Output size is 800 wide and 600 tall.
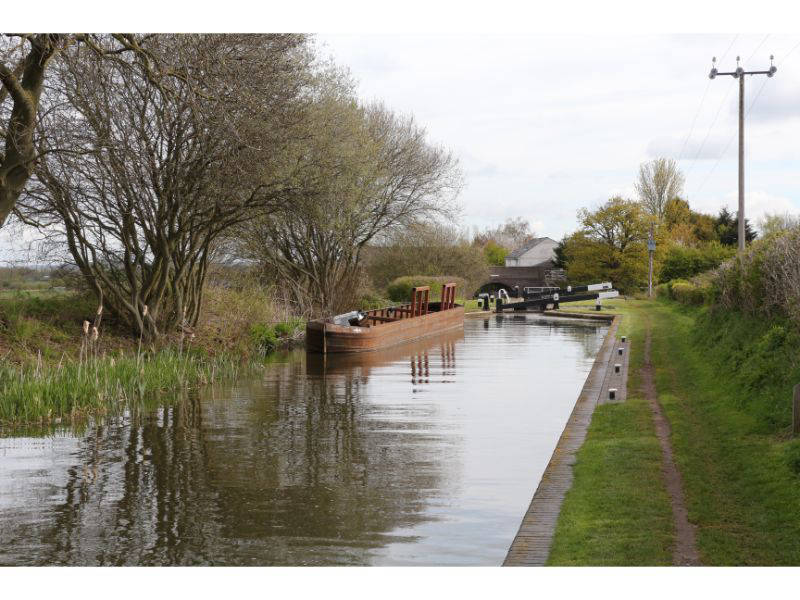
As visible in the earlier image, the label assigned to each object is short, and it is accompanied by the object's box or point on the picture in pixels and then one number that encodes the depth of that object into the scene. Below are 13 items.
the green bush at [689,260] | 50.81
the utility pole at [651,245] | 52.38
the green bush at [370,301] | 37.72
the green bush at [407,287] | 45.47
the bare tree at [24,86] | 14.72
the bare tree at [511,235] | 114.94
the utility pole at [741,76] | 31.95
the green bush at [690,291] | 33.88
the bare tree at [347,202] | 27.84
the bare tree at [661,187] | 75.44
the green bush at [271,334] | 24.92
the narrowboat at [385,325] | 25.30
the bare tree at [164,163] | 16.89
